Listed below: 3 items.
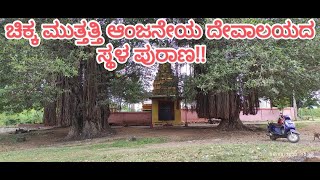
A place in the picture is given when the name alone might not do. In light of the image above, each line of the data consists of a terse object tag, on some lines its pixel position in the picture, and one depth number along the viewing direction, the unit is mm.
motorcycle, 7029
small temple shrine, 14453
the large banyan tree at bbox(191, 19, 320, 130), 7441
